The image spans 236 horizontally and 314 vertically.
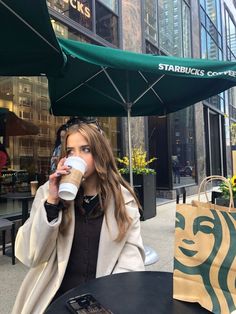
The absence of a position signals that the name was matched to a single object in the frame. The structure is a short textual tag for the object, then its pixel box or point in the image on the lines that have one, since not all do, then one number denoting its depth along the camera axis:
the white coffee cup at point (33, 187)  4.63
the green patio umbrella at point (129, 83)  2.87
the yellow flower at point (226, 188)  3.69
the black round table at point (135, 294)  1.17
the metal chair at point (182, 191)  6.00
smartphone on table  1.15
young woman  1.45
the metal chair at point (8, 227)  3.84
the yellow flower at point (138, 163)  6.30
